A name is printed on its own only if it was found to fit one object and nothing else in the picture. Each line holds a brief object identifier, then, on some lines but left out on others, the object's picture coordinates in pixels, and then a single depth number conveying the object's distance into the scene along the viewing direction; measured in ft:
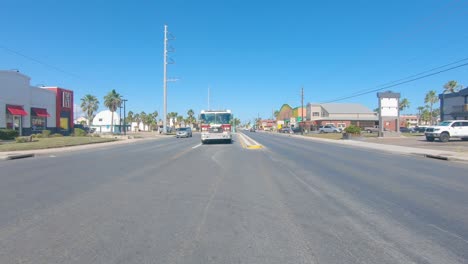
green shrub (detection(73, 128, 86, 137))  168.56
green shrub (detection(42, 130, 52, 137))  141.36
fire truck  100.22
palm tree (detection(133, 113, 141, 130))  466.25
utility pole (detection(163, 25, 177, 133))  204.85
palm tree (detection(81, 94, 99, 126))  314.39
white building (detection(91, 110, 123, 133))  349.82
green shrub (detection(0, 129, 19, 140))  118.38
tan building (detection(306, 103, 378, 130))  339.20
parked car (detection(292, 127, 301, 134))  290.64
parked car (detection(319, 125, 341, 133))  268.25
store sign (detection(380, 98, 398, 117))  151.84
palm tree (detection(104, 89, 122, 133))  245.04
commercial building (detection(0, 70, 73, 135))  139.85
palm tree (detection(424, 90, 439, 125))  346.44
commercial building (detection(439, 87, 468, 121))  172.24
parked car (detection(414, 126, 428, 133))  250.35
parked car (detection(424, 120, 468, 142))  107.14
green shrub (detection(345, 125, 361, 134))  147.74
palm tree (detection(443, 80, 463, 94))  271.49
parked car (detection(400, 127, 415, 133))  258.26
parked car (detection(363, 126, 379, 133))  232.45
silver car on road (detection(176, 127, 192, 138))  191.62
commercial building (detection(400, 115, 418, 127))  555.69
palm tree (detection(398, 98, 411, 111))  404.12
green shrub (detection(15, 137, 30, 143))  107.95
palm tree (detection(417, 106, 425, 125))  452.35
